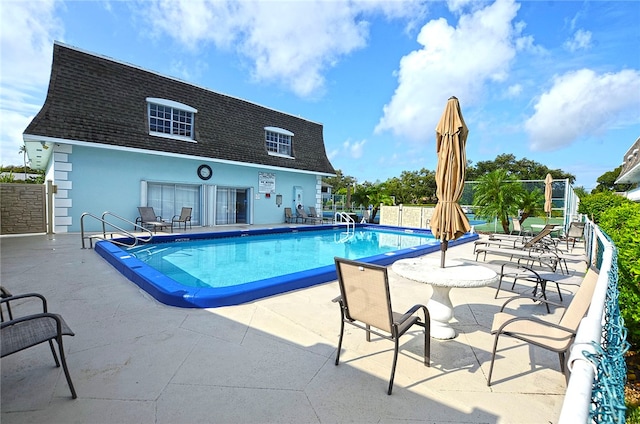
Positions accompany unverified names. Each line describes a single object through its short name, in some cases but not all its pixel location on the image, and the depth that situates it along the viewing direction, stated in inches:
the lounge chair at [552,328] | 92.4
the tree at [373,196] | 805.2
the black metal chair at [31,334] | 78.4
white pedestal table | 121.0
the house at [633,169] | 828.6
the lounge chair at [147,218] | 473.8
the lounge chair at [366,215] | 791.5
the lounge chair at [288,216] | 705.6
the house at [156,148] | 429.7
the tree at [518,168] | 1758.1
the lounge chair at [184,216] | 507.4
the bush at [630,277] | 111.9
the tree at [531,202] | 544.1
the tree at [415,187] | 1577.3
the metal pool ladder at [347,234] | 536.0
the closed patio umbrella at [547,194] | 495.8
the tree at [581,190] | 1051.5
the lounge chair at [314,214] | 709.2
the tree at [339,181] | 1840.6
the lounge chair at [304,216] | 704.2
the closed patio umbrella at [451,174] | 139.9
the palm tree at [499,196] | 520.4
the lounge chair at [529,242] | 286.7
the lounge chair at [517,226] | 459.7
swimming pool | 173.8
